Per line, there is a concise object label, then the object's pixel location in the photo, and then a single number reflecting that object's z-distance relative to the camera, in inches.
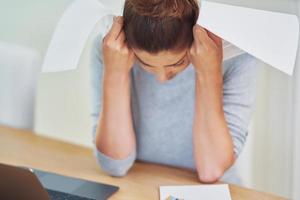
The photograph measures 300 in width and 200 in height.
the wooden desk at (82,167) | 51.4
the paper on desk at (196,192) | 49.8
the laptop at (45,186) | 42.4
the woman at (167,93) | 48.4
